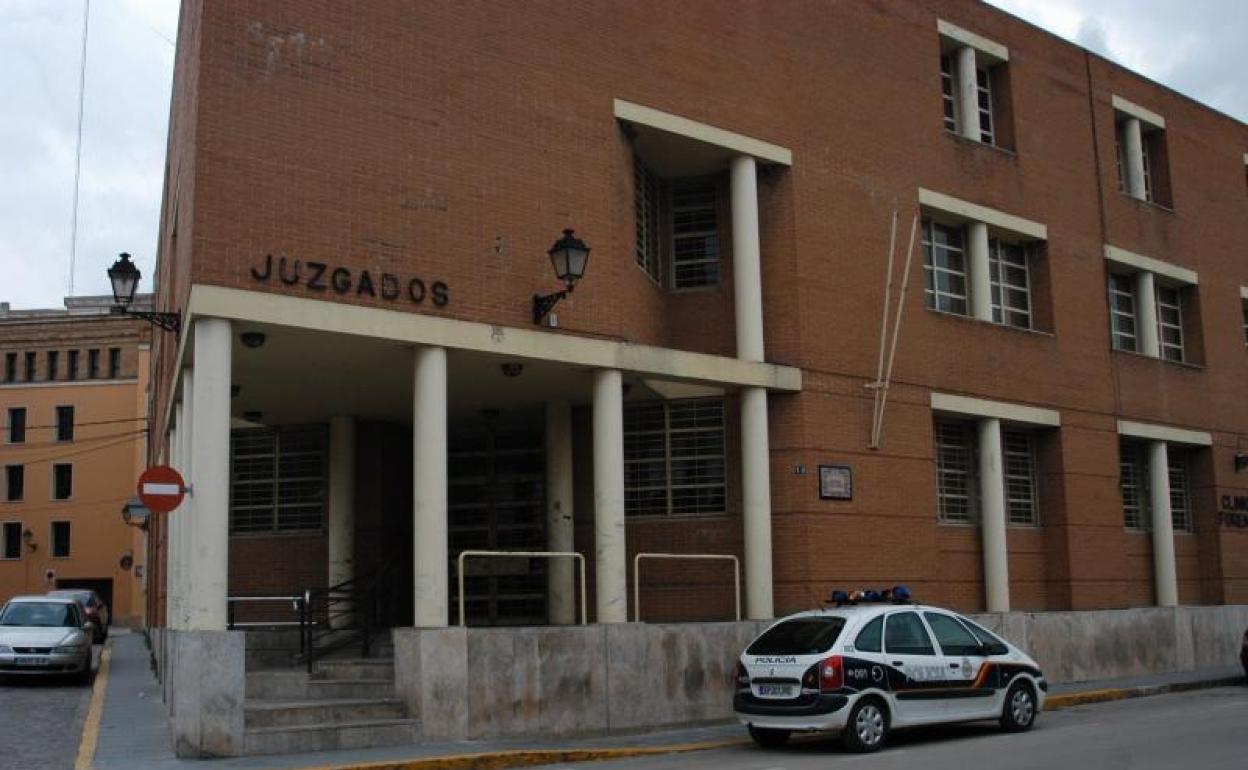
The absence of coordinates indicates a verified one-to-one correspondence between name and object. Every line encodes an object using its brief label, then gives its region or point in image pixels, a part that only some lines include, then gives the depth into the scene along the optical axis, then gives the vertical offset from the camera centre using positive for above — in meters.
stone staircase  12.80 -1.56
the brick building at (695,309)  14.20 +3.26
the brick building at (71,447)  56.38 +5.31
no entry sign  13.16 +0.78
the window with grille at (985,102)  22.89 +7.79
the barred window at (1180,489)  25.55 +0.98
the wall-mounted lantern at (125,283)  15.98 +3.48
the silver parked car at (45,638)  20.11 -1.08
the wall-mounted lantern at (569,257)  14.61 +3.34
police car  13.20 -1.35
